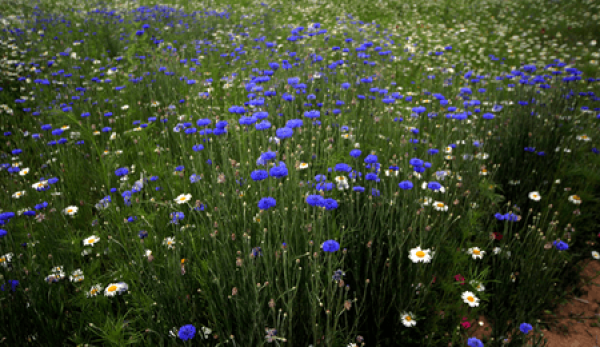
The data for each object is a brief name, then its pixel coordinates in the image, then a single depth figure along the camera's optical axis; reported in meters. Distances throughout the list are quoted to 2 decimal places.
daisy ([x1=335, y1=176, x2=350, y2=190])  2.24
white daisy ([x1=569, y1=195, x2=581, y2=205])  2.73
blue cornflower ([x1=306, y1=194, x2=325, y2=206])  1.68
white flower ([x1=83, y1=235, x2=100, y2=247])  2.21
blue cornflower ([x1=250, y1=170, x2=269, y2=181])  1.77
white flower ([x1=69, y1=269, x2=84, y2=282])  1.94
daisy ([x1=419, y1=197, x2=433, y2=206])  2.09
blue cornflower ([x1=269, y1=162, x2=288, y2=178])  1.77
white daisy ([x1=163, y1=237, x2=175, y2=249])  2.04
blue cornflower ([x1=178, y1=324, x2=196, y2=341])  1.45
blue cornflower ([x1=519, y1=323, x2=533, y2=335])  1.69
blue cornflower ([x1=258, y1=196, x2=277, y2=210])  1.62
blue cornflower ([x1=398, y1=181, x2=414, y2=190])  2.01
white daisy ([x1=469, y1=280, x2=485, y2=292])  2.07
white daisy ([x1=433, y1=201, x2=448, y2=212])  2.26
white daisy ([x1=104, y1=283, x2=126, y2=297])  1.83
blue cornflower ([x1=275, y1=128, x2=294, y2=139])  2.13
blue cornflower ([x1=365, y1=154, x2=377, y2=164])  2.16
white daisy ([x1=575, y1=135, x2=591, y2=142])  3.24
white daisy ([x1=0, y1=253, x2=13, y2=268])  1.85
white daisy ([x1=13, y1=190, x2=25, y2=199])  2.73
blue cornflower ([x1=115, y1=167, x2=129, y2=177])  2.53
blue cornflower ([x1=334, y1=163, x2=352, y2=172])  2.09
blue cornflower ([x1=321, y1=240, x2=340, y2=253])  1.54
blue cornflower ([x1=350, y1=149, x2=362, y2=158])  2.24
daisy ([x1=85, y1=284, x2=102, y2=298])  1.80
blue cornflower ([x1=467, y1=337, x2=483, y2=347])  1.63
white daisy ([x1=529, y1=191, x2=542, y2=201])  2.74
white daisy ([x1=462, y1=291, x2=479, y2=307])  2.02
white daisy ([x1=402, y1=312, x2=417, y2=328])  1.87
